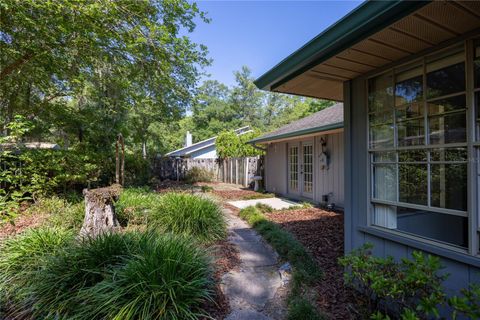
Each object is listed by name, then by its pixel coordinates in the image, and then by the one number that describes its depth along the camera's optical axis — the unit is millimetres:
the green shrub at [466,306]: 1583
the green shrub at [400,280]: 1835
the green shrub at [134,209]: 5305
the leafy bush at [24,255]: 2927
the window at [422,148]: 2281
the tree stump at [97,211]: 4406
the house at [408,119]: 2068
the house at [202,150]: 22688
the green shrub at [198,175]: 15664
